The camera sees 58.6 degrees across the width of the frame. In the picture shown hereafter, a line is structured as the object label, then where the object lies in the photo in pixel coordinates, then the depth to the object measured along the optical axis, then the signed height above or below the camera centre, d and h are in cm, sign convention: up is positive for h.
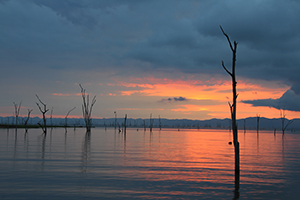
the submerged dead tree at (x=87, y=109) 6941 +196
